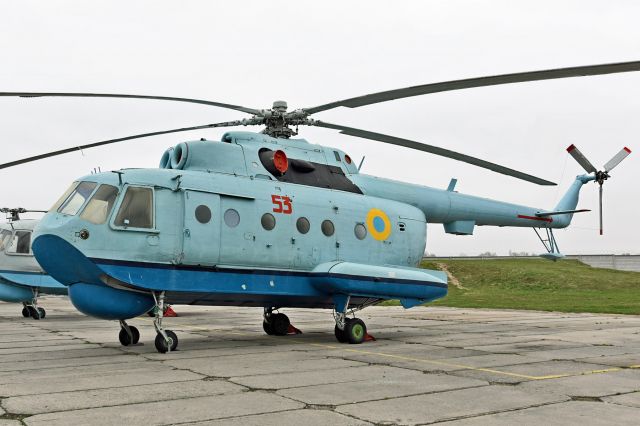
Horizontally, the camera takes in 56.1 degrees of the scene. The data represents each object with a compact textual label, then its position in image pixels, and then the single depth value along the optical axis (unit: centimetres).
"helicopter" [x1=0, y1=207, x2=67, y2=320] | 2047
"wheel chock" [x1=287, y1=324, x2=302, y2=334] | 1455
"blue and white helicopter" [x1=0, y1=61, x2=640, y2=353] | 1034
